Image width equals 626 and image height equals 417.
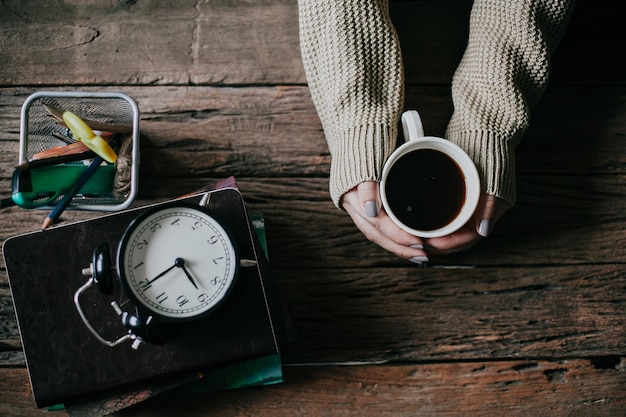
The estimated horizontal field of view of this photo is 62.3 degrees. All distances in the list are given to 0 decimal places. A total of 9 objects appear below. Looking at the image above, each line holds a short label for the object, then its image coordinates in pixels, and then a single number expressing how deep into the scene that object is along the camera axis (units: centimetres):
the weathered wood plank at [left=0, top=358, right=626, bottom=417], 82
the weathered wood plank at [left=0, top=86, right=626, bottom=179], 84
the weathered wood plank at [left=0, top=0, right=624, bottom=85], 85
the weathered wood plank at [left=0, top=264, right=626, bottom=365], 82
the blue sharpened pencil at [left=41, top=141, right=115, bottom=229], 66
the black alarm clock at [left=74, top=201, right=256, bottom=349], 62
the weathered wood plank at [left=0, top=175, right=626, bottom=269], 83
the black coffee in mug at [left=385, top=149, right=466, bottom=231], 66
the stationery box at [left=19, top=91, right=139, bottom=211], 69
